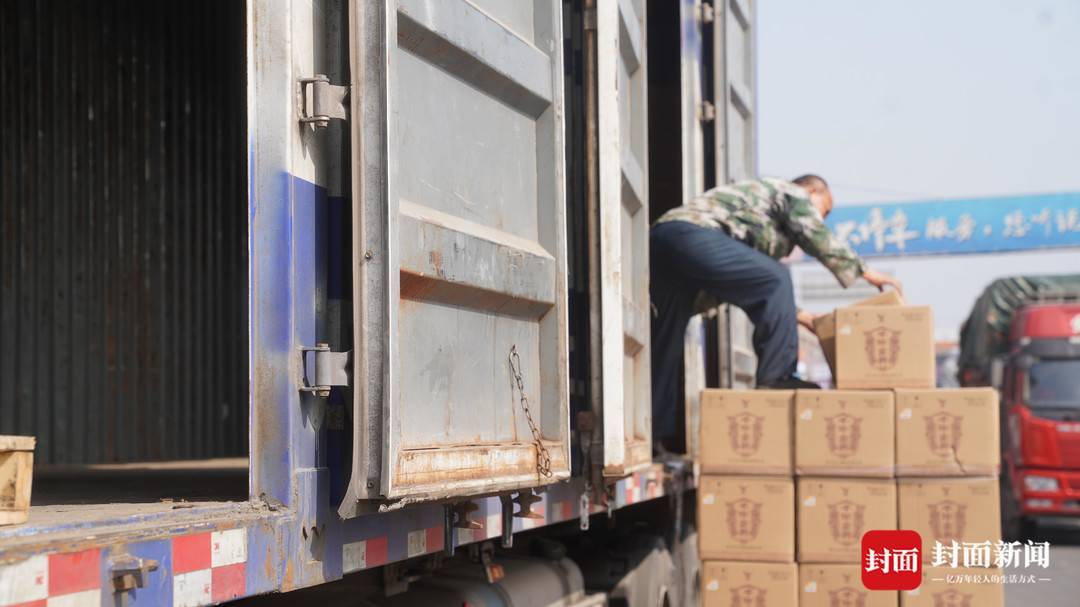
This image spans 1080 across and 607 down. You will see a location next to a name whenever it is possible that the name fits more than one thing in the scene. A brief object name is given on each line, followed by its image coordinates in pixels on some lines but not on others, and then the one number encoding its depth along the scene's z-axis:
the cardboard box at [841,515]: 10.20
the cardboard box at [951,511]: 10.09
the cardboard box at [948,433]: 10.15
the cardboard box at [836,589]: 10.12
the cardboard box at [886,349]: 10.55
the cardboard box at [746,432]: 10.50
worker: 12.42
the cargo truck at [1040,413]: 26.80
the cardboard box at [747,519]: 10.37
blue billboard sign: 57.72
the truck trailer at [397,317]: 4.86
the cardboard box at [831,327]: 11.06
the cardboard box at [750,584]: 10.28
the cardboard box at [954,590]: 10.03
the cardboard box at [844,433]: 10.27
